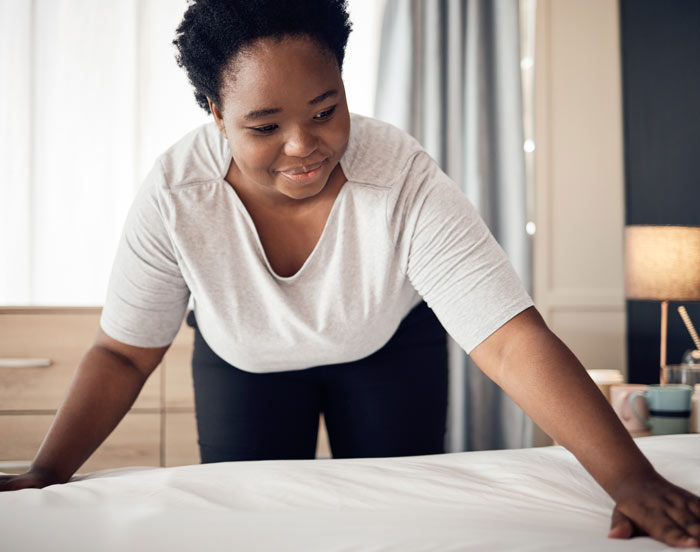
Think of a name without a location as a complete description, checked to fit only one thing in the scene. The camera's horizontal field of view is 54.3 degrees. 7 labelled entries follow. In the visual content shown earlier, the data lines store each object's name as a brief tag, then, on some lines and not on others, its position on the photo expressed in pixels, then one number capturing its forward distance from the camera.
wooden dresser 2.12
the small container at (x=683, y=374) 1.71
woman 0.87
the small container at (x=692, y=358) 1.89
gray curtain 2.76
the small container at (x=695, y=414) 1.52
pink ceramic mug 1.63
